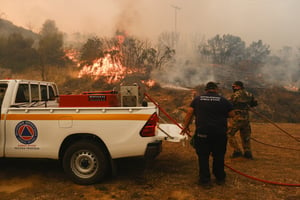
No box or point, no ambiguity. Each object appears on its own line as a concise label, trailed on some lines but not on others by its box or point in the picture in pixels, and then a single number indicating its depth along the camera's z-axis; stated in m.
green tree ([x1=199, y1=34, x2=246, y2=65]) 35.72
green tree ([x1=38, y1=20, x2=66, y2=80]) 26.91
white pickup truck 3.88
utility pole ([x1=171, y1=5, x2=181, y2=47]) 32.29
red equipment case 4.22
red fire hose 3.99
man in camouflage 5.75
